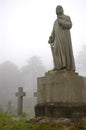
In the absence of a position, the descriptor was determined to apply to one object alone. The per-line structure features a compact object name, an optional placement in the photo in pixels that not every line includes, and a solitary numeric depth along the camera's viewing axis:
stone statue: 10.82
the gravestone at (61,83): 10.12
